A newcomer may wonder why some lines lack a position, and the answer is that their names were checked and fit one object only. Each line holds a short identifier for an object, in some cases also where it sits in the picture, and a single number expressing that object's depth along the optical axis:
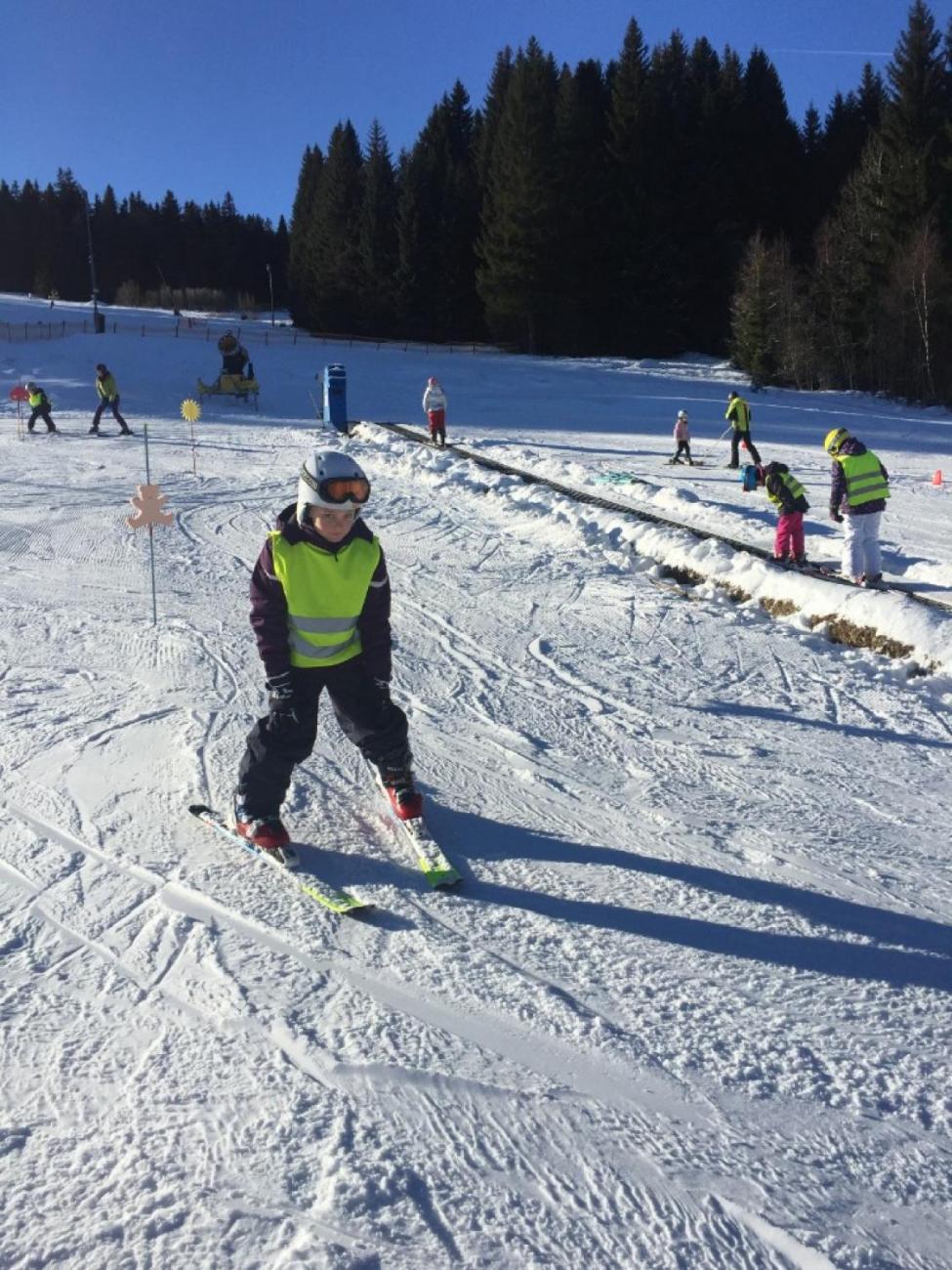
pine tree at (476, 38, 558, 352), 49.31
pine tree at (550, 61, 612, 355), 50.03
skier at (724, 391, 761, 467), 18.03
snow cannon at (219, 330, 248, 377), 28.02
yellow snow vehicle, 27.56
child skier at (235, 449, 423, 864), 3.94
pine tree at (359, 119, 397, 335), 56.38
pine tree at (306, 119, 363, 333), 58.22
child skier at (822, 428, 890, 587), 9.30
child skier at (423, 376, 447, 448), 19.59
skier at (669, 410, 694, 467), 18.91
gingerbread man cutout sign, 7.58
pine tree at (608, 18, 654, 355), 50.81
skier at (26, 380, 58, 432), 20.92
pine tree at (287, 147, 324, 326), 63.16
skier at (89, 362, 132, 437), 20.70
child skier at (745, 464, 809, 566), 10.01
